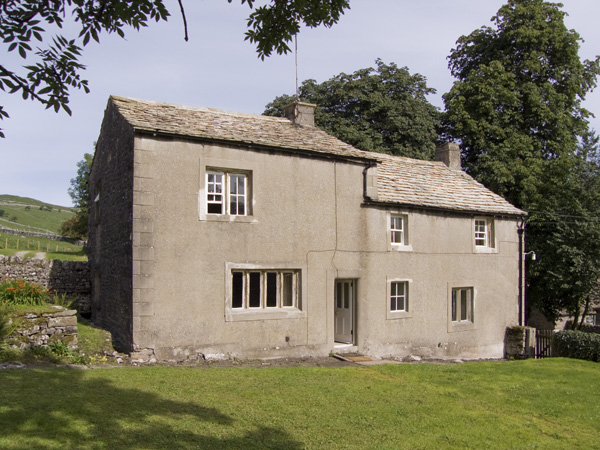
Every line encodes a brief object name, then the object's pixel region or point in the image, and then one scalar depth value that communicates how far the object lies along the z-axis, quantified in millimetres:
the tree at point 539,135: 27047
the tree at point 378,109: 31500
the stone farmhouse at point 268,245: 14102
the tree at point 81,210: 46438
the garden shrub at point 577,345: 19859
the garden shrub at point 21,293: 14445
